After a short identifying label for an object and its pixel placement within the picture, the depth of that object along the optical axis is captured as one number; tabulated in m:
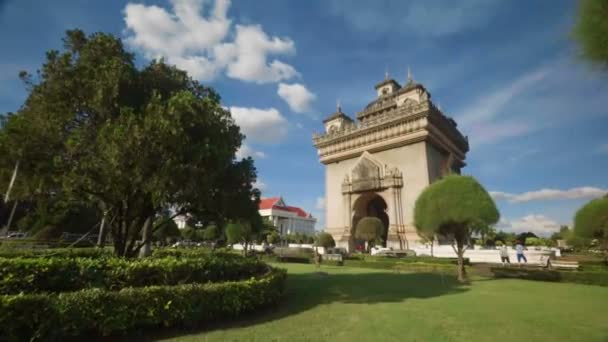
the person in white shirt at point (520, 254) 21.52
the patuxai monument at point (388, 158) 31.34
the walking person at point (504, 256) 20.42
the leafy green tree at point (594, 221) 19.77
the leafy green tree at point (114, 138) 7.21
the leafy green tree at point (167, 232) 38.12
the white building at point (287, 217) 97.50
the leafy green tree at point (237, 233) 28.18
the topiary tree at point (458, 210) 14.19
